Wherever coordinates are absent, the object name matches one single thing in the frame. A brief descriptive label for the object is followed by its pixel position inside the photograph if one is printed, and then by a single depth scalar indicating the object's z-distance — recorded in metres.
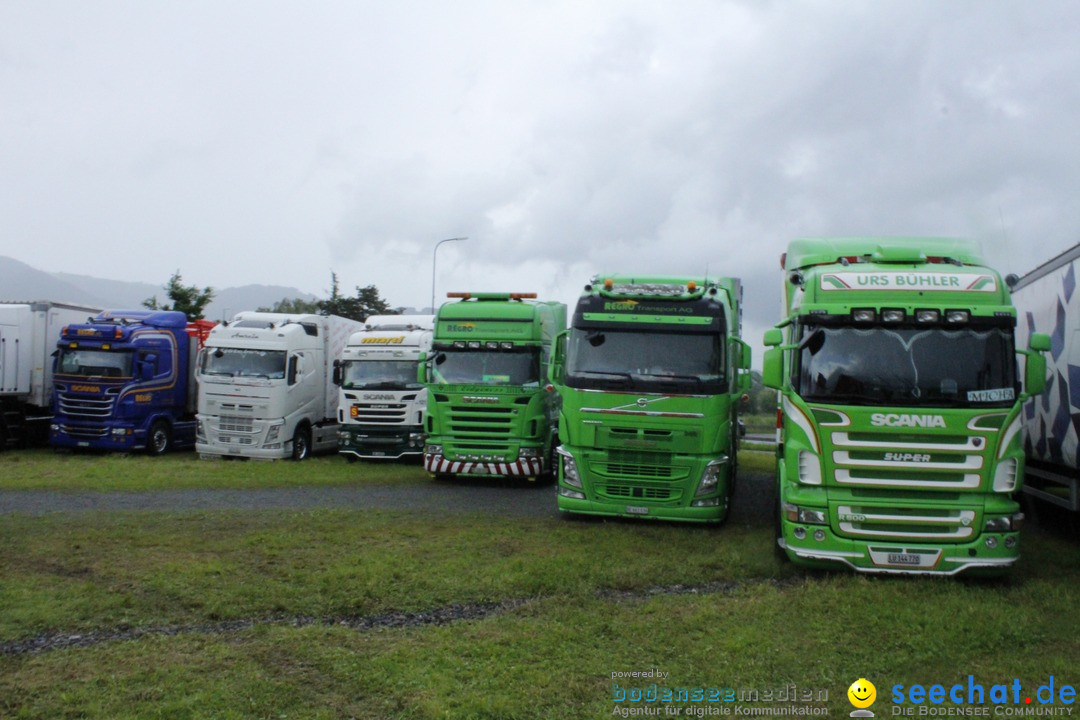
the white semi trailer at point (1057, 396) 10.41
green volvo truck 11.52
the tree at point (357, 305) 43.69
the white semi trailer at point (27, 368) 21.67
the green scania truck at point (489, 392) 15.80
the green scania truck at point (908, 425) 8.41
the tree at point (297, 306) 51.79
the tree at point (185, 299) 40.44
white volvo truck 20.12
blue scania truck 20.88
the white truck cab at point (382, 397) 19.61
